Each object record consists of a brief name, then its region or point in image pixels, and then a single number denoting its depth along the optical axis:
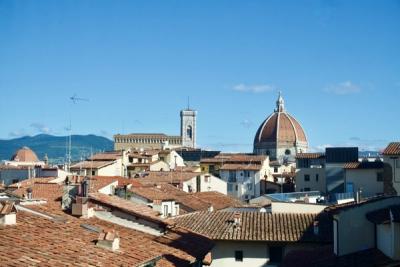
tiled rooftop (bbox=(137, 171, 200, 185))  57.25
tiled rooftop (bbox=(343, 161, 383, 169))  52.79
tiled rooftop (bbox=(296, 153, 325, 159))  76.44
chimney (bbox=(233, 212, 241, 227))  26.44
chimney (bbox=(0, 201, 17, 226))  15.54
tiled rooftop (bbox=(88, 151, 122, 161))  74.44
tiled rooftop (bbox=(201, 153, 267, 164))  81.69
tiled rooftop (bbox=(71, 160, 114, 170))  64.12
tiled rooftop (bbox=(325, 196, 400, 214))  19.30
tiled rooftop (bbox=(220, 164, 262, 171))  77.69
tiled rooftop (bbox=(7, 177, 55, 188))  41.95
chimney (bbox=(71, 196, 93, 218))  21.06
